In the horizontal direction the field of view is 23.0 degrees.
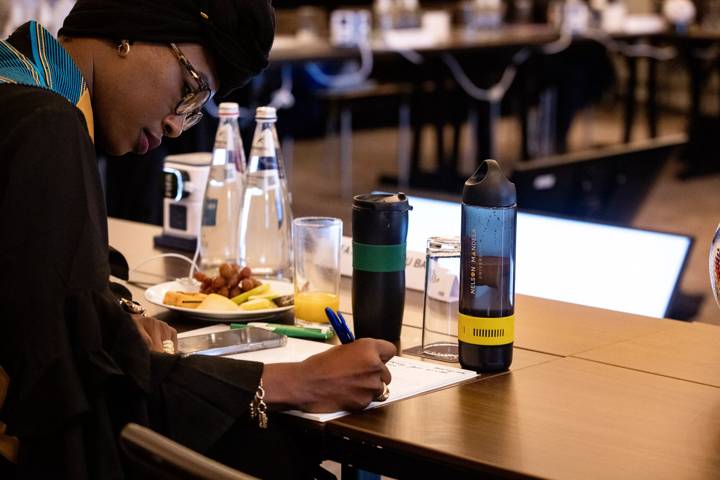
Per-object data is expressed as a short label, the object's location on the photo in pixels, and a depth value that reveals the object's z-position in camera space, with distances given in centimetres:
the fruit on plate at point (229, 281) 246
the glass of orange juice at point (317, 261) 240
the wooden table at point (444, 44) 654
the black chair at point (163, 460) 175
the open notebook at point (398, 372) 209
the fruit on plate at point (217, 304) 239
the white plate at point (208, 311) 238
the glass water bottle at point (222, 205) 273
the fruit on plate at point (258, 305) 240
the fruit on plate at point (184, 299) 241
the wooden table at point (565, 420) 191
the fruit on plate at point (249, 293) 243
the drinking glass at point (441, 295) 228
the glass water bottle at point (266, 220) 268
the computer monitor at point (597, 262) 287
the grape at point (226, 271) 248
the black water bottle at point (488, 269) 216
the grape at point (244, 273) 248
